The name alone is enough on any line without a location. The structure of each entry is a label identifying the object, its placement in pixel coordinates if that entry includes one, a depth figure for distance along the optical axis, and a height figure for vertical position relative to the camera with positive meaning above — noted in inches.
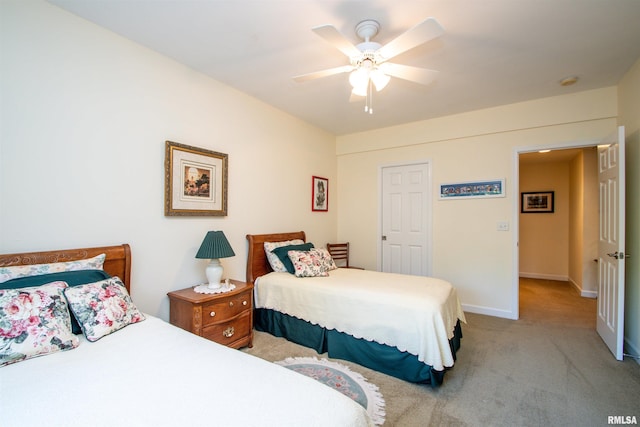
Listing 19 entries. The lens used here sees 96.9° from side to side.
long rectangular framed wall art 141.2 +14.1
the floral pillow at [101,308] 58.9 -20.7
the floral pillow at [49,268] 59.8 -12.6
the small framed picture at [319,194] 166.6 +13.1
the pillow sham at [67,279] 57.7 -14.4
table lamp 96.3 -12.9
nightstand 88.4 -32.9
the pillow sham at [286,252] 123.6 -17.0
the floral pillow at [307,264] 118.2 -21.0
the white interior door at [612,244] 96.0 -9.6
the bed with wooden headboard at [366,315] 82.8 -33.8
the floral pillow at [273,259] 126.6 -19.8
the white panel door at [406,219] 160.4 -1.7
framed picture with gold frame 95.8 +12.2
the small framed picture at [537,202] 226.4 +12.5
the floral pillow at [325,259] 128.1 -20.3
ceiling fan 63.7 +41.2
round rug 74.7 -49.9
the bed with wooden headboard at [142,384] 36.7 -26.0
